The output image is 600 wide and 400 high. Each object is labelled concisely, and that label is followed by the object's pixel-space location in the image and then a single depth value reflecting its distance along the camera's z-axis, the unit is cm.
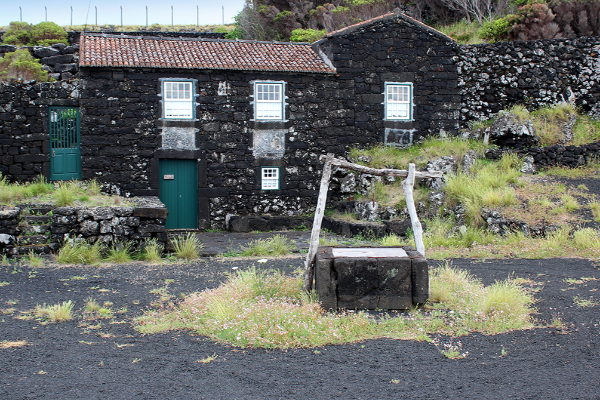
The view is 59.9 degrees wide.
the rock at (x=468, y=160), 1544
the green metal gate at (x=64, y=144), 1530
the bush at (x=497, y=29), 2103
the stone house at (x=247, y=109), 1533
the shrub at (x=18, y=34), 2675
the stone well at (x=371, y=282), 693
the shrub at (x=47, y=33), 2728
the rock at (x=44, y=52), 2250
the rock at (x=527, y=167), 1549
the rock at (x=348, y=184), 1638
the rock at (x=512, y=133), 1658
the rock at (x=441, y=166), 1520
